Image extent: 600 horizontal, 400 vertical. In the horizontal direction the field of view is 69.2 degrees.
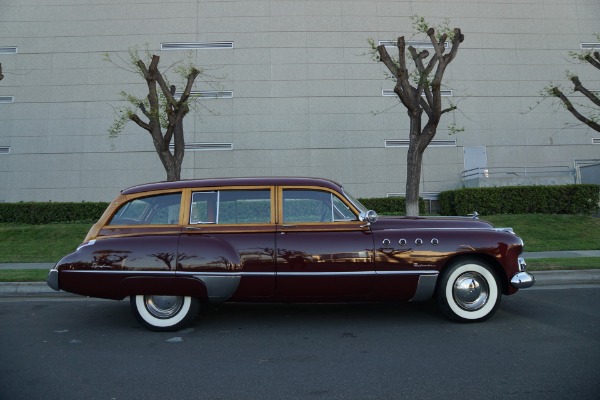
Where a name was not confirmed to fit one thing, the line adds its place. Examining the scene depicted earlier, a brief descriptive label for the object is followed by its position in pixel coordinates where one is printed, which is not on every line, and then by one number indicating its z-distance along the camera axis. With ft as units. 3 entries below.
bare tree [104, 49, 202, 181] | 39.47
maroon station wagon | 16.28
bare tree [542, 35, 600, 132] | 44.09
